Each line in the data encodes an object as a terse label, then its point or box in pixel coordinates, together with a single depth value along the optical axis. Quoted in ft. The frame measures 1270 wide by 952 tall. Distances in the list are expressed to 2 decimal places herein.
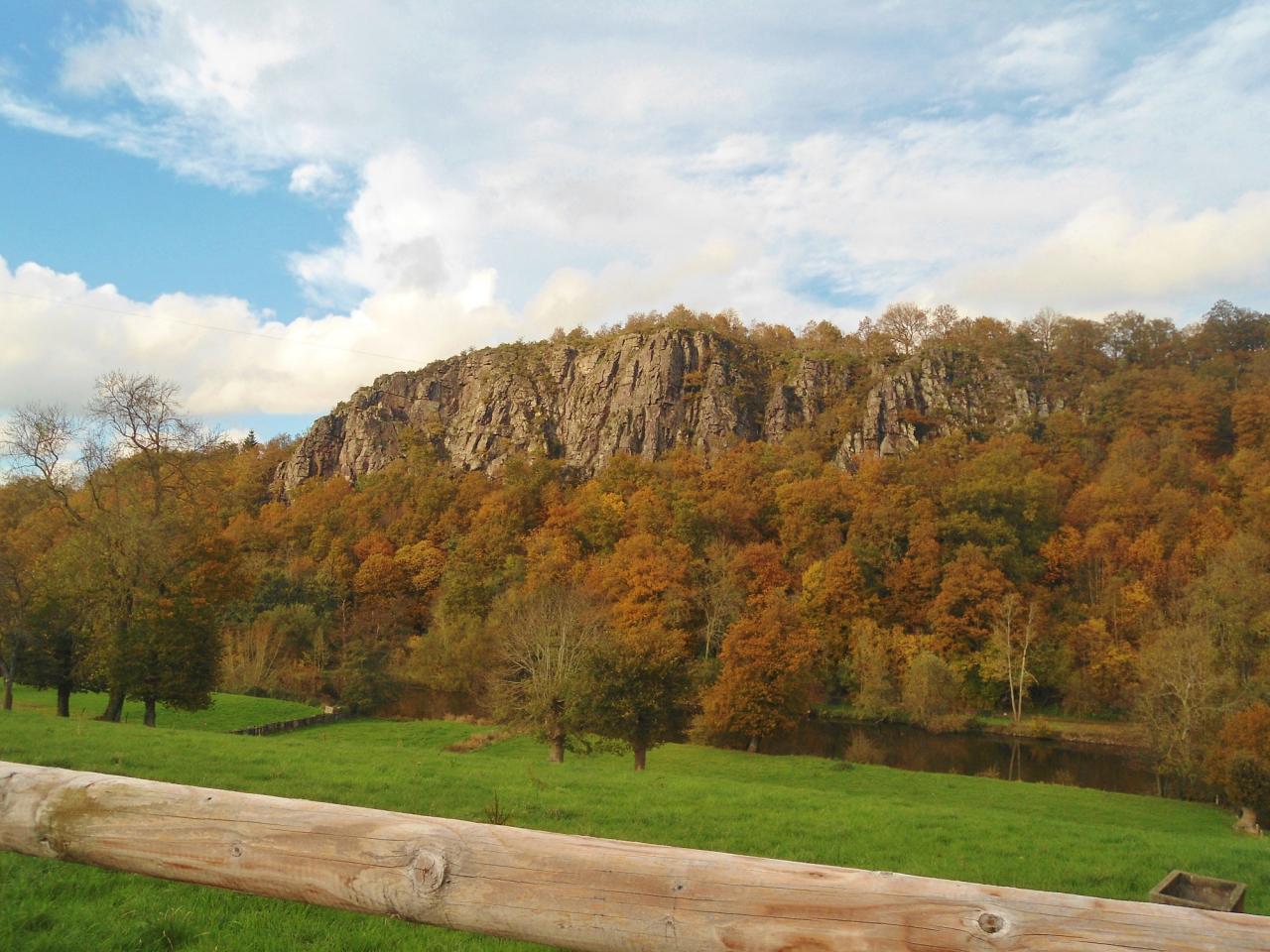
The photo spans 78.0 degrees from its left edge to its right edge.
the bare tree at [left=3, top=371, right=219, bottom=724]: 77.61
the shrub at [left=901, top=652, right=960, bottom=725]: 138.72
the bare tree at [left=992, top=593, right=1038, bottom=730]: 147.74
